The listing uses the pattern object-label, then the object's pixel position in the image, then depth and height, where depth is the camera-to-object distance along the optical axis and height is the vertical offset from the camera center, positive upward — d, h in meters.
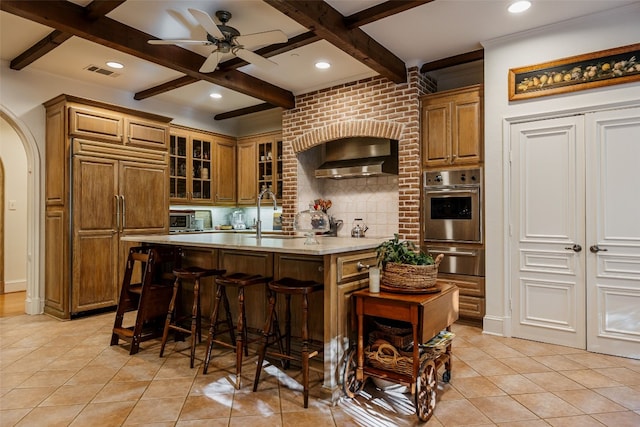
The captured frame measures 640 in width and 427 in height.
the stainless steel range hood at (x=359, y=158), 4.80 +0.73
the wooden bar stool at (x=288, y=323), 2.41 -0.77
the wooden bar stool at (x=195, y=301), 3.09 -0.72
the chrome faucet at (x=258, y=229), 3.63 -0.15
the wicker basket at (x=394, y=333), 2.39 -0.77
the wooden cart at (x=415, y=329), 2.20 -0.72
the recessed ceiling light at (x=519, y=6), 3.08 +1.69
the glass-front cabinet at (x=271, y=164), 6.13 +0.81
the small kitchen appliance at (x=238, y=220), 6.67 -0.12
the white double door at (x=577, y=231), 3.15 -0.17
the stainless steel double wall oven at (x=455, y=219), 3.94 -0.07
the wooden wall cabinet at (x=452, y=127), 3.95 +0.92
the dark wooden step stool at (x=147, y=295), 3.36 -0.75
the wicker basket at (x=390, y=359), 2.29 -0.90
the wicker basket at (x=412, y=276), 2.41 -0.40
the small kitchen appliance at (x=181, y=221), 5.84 -0.11
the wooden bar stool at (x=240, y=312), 2.65 -0.74
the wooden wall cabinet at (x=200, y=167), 5.84 +0.75
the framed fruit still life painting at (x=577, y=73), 3.16 +1.22
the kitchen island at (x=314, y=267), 2.46 -0.42
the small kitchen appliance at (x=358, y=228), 5.03 -0.20
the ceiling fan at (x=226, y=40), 2.89 +1.41
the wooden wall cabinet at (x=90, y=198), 4.28 +0.19
